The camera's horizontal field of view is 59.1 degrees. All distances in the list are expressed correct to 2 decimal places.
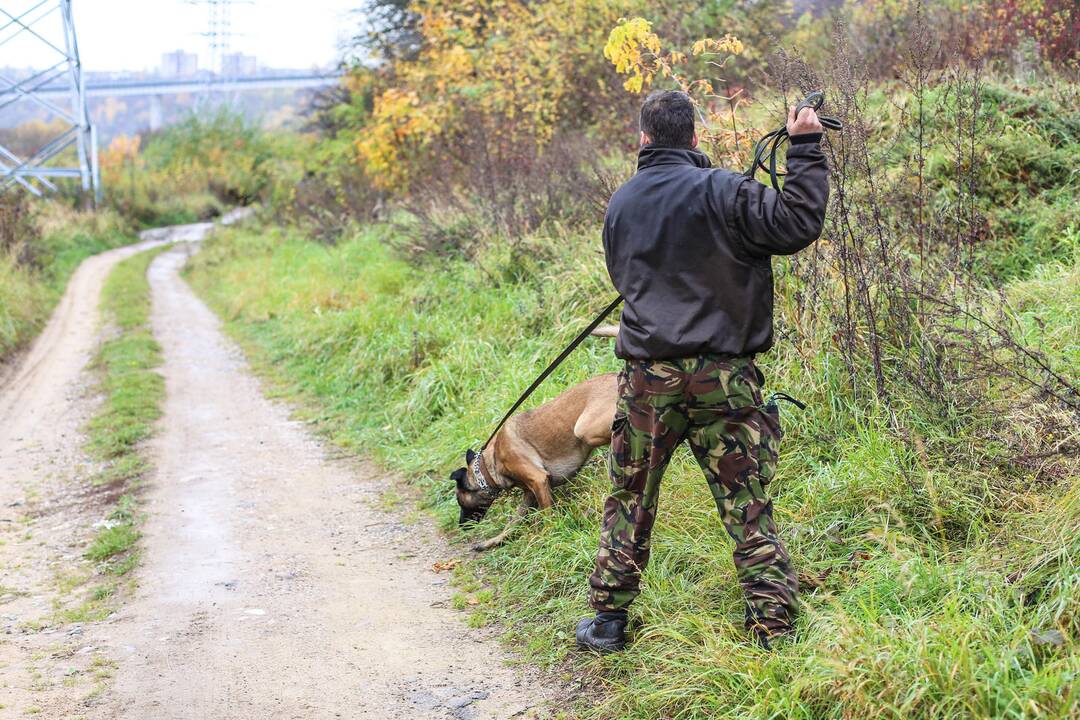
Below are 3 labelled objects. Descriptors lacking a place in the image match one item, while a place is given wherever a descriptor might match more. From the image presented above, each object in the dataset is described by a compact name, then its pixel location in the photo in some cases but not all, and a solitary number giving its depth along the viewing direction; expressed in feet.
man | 11.66
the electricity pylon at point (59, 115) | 93.61
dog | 18.32
